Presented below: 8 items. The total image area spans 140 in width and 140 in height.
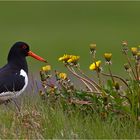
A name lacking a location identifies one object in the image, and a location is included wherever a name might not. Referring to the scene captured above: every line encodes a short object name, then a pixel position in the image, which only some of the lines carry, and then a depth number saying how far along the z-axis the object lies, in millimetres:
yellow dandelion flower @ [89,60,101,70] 17578
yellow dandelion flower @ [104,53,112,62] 17187
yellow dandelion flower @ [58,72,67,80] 18125
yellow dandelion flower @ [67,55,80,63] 17722
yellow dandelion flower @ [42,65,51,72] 18453
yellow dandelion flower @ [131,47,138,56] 17281
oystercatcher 20828
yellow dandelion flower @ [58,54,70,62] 17828
